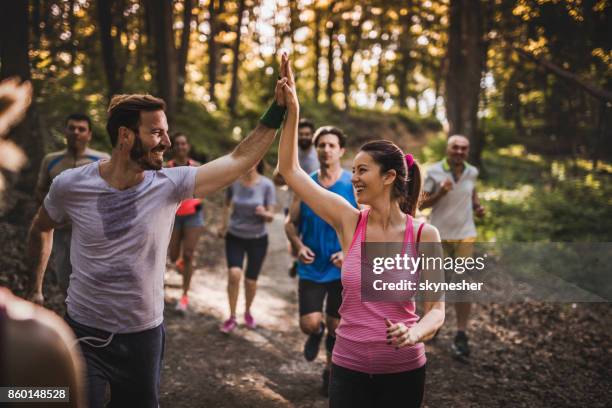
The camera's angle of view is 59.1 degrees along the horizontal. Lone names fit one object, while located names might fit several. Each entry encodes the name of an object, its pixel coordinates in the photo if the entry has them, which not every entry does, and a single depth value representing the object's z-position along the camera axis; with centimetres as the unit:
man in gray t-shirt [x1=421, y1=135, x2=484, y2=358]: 705
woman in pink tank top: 308
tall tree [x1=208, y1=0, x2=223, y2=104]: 2547
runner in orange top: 804
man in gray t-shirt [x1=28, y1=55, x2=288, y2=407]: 309
